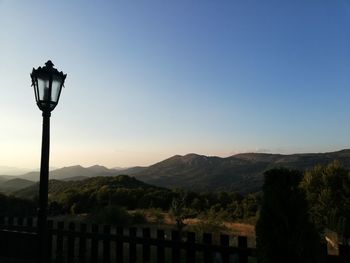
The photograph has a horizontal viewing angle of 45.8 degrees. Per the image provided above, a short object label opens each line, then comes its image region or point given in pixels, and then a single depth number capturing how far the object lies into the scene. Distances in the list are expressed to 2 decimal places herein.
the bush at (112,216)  14.26
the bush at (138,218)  16.19
